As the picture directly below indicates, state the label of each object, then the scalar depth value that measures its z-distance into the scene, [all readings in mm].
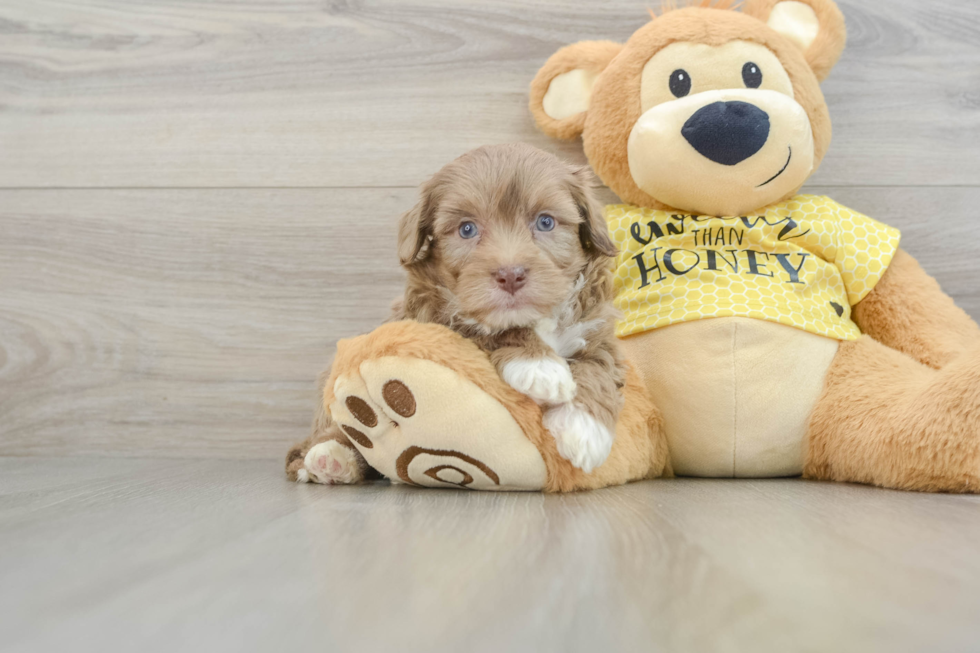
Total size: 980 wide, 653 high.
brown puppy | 557
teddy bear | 567
